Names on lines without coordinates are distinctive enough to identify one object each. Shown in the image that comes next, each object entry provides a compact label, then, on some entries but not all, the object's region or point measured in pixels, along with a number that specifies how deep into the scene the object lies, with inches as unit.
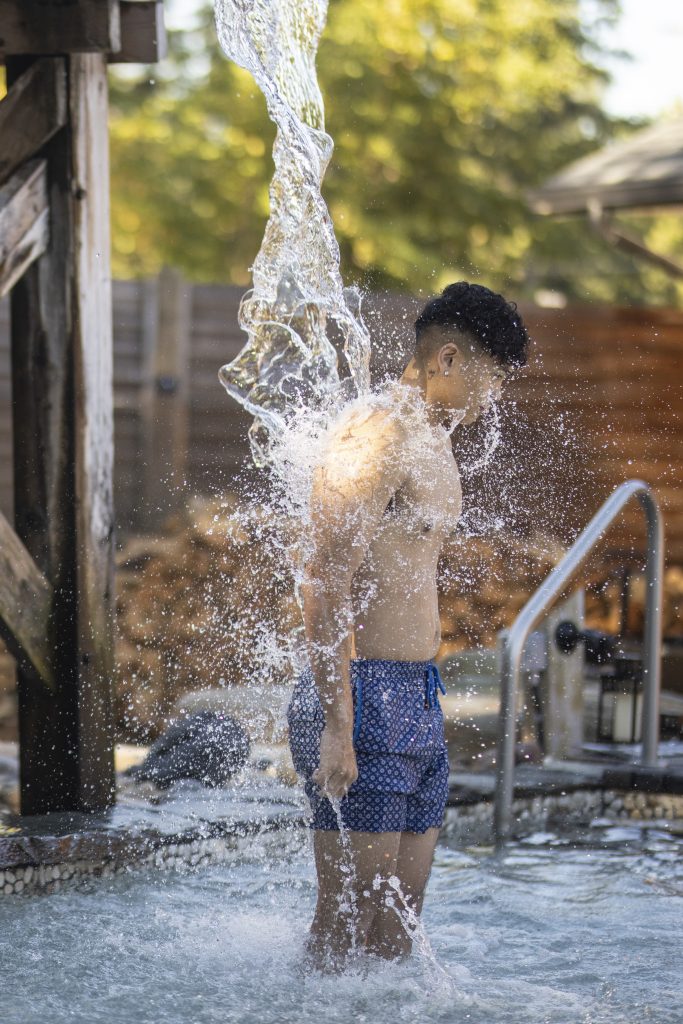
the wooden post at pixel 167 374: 680.0
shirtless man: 211.4
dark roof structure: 741.0
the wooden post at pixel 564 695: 411.9
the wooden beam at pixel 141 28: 311.2
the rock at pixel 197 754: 369.4
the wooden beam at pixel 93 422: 308.4
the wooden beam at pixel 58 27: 301.1
